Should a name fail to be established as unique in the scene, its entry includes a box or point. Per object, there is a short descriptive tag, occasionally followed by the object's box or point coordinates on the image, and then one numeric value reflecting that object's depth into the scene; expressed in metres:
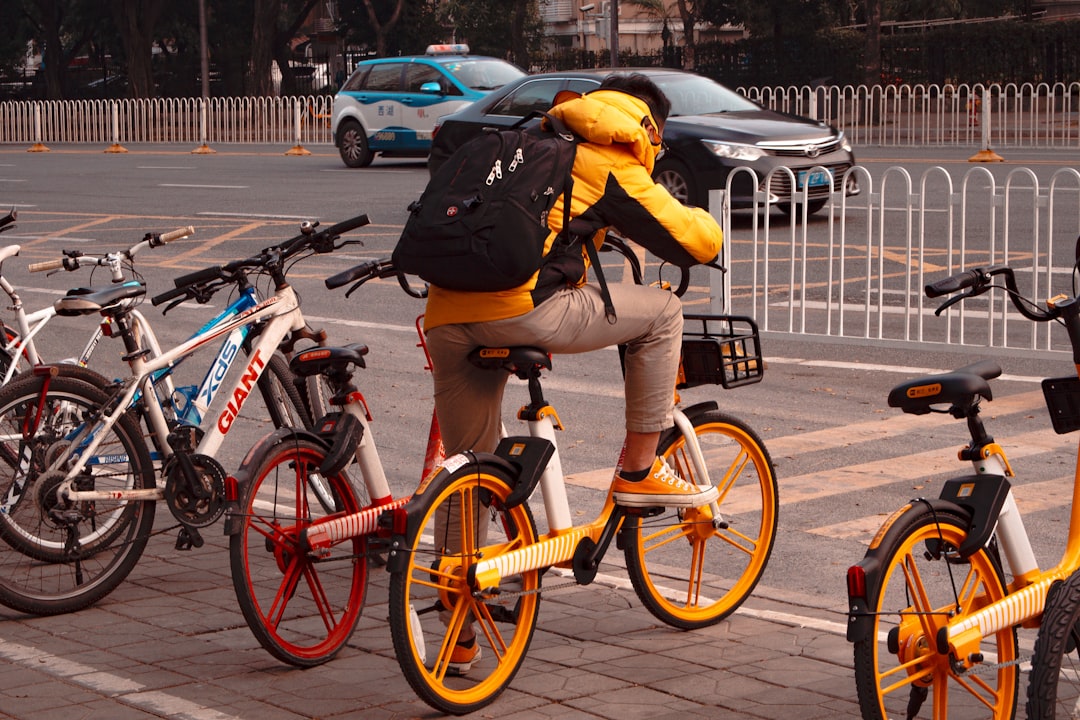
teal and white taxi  25.86
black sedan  16.28
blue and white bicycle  5.59
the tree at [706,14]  49.53
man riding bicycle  4.79
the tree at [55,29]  54.16
